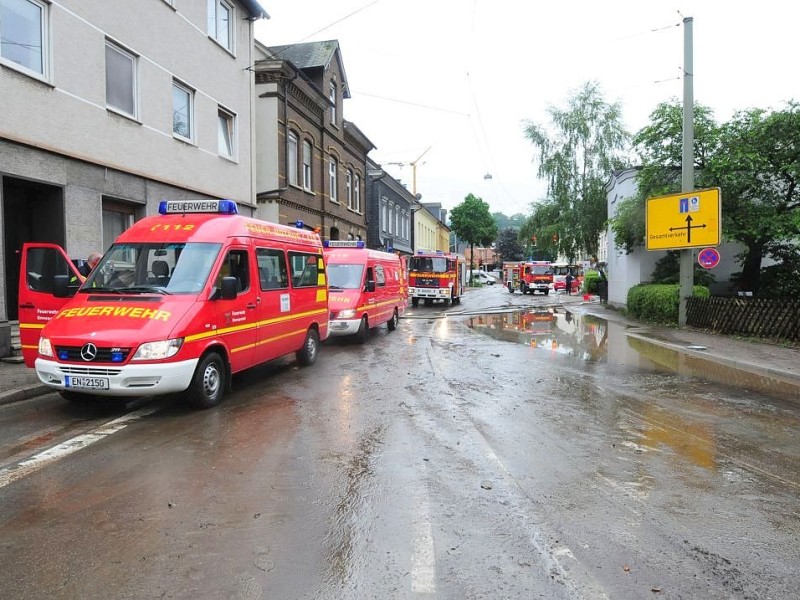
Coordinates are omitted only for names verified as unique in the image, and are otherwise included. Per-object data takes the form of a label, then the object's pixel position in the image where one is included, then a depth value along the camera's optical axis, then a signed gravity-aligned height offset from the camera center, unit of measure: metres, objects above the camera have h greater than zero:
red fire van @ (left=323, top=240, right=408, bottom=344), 13.00 -0.18
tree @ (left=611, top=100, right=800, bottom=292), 16.28 +3.29
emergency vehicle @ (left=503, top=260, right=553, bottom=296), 49.88 +0.19
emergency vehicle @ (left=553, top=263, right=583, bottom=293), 58.33 -0.14
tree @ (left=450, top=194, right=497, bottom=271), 71.12 +7.44
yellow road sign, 15.65 +1.68
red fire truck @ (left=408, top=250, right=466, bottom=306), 29.14 +0.23
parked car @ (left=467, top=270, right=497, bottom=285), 82.47 +0.14
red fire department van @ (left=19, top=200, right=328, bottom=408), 6.05 -0.31
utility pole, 15.83 +3.75
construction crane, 43.22 +8.53
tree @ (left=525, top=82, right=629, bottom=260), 37.69 +7.94
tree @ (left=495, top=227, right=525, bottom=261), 113.81 +6.72
